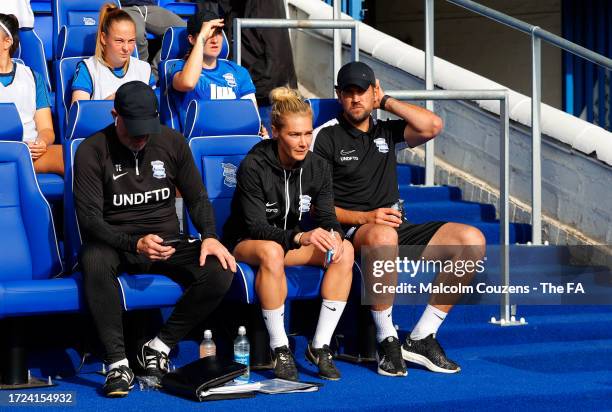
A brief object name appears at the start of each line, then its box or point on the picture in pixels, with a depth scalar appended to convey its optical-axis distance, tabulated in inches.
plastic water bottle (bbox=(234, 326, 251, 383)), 396.5
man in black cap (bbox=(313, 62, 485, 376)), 410.9
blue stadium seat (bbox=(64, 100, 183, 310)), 381.4
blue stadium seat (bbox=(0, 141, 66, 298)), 403.5
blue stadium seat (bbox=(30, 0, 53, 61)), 602.2
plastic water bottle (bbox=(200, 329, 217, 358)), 399.2
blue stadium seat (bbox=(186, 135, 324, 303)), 435.2
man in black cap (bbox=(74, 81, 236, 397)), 375.6
